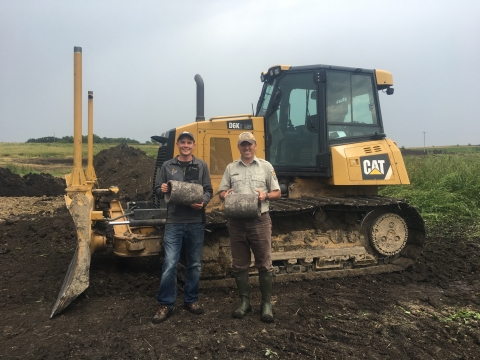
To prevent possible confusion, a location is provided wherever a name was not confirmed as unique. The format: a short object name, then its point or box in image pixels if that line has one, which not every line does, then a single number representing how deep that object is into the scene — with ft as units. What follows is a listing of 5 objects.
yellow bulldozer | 19.62
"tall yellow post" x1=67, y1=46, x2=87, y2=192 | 16.26
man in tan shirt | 14.47
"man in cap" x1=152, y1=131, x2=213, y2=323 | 14.65
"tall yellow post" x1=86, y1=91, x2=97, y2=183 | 22.56
